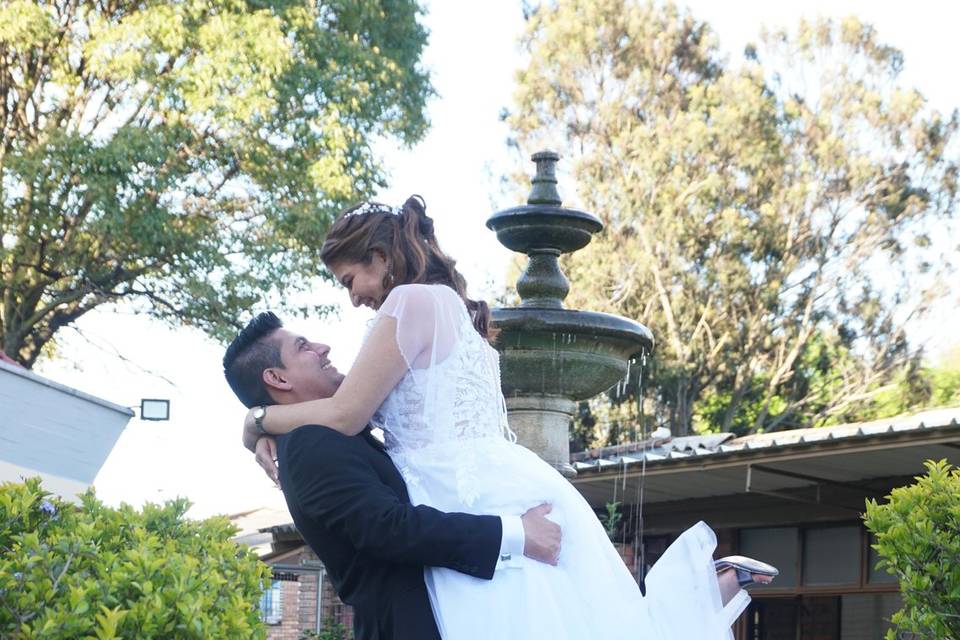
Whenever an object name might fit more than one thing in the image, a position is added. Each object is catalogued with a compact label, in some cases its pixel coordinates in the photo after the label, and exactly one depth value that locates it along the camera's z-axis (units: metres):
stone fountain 7.80
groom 2.39
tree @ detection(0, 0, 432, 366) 16.48
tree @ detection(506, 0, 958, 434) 27.53
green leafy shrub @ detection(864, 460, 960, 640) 4.01
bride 2.45
